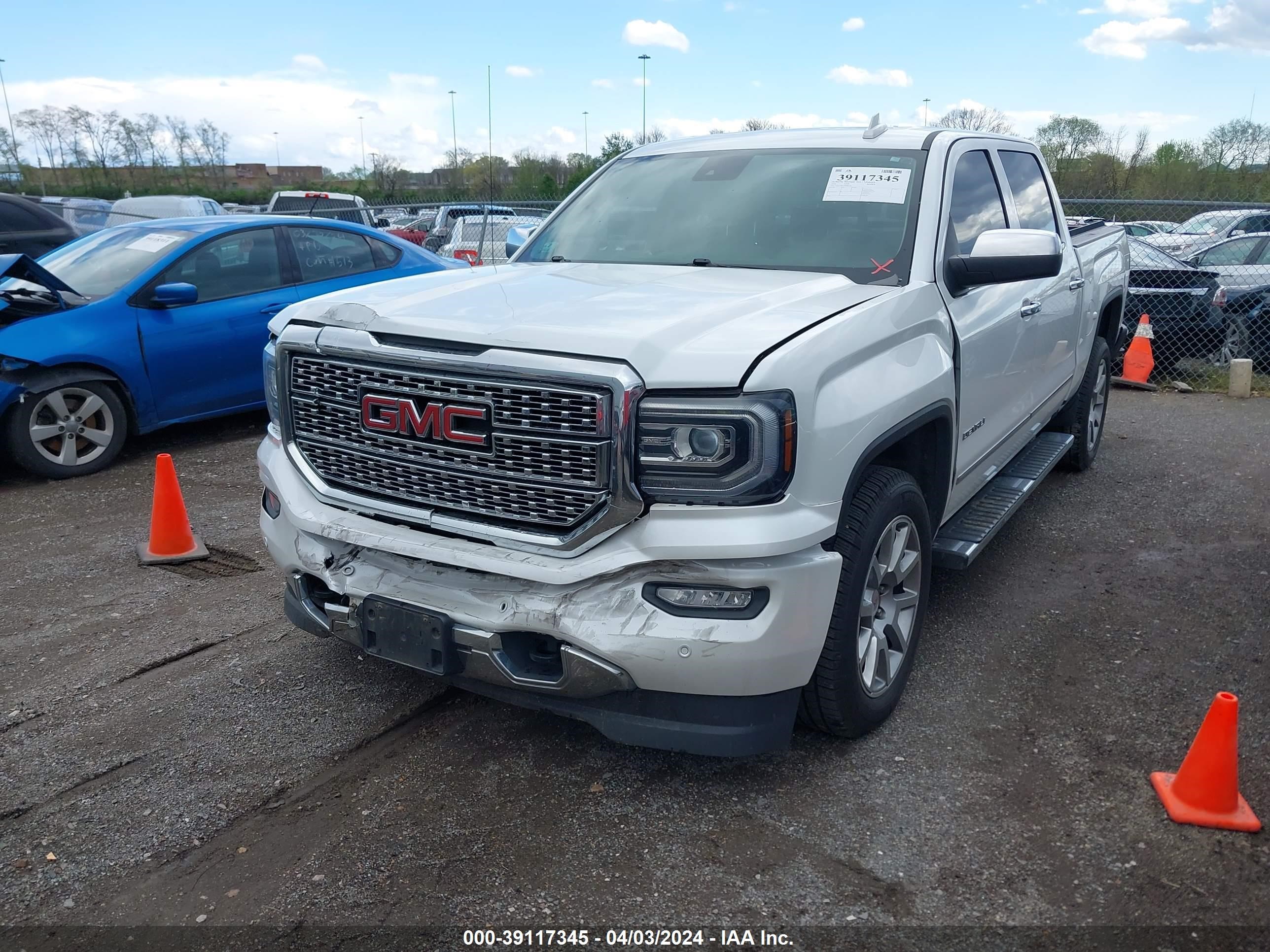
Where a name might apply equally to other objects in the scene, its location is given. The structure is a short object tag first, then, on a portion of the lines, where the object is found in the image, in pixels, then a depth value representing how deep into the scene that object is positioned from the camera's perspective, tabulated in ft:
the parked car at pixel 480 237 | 52.08
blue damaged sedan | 21.20
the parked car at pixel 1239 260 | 34.71
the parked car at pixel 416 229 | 66.59
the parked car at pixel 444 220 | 60.75
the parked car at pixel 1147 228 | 59.26
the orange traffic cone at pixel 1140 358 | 33.81
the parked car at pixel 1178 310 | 34.78
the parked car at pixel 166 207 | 61.20
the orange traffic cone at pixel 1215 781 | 9.55
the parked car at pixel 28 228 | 31.17
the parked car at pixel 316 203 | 55.16
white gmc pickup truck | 8.80
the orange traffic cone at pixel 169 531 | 16.94
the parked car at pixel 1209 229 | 43.16
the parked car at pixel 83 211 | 50.24
